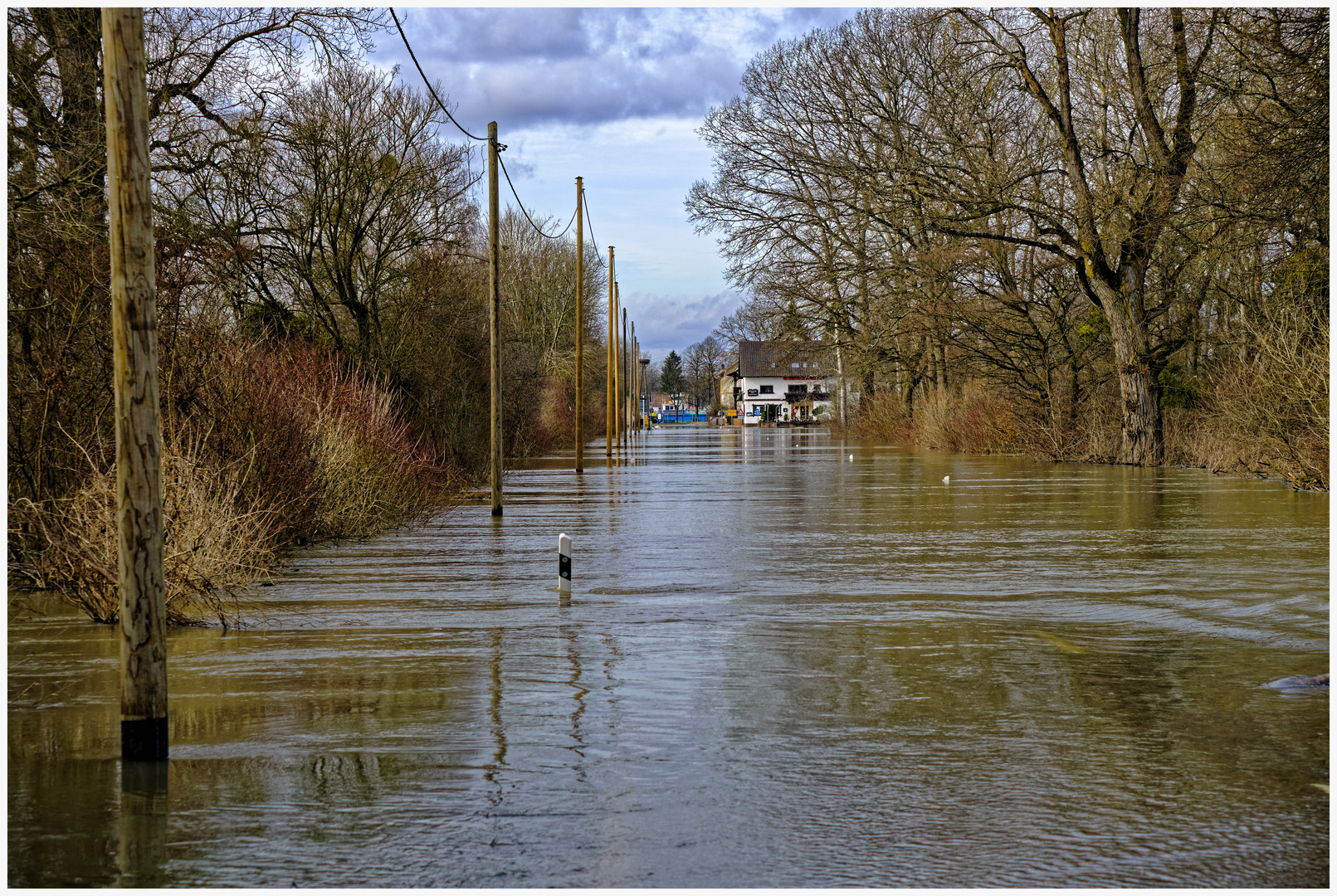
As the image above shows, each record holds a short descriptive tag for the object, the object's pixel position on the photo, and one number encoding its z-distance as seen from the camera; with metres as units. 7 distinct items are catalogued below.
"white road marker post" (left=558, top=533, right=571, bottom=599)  12.46
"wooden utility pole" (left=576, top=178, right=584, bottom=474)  35.78
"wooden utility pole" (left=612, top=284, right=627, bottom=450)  53.38
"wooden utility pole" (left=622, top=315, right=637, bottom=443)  70.75
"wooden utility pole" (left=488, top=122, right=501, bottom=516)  21.95
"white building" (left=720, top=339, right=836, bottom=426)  129.00
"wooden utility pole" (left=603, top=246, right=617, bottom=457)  50.66
